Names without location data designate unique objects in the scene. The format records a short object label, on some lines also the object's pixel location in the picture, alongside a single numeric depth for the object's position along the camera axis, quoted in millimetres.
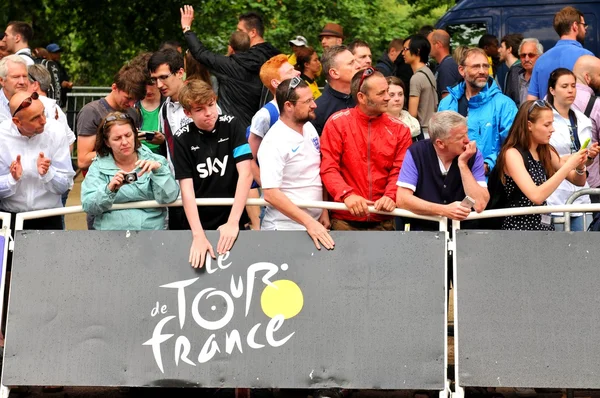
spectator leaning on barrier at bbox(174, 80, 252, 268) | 14562
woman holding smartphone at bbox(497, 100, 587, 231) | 14687
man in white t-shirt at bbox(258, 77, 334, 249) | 14703
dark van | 31120
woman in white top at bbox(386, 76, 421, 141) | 18437
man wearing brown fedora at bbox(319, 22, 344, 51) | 24969
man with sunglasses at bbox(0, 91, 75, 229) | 15391
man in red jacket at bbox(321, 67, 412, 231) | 15094
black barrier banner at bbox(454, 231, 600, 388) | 13586
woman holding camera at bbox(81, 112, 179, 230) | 14406
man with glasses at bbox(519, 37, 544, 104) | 23984
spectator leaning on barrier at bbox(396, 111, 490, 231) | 14164
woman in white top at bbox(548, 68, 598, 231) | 17281
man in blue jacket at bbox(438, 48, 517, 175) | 17422
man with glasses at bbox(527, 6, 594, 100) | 20656
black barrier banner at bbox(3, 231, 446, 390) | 13719
